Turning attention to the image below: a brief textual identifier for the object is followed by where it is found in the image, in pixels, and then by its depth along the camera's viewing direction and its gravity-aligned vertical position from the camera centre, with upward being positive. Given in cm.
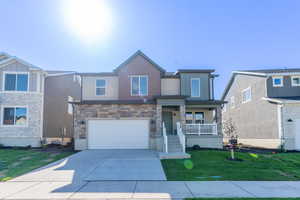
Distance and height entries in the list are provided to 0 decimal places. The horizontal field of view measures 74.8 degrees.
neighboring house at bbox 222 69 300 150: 1497 +64
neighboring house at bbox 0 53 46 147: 1557 +93
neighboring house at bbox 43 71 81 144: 1722 +85
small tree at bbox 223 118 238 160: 1117 -120
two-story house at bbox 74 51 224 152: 1459 +62
